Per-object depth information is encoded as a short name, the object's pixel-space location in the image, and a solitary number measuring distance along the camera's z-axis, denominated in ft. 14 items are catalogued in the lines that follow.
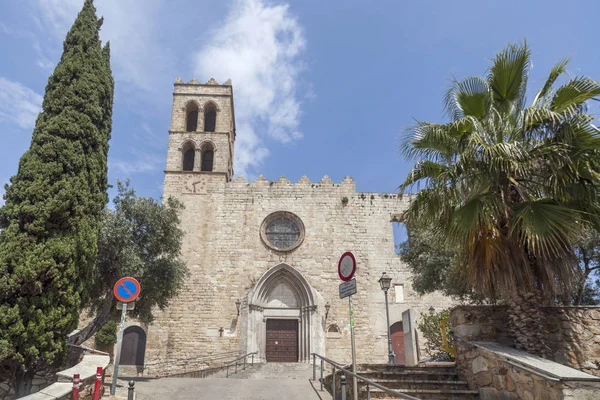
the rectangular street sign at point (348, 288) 18.96
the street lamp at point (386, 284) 41.32
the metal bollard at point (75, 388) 19.58
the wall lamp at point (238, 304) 57.57
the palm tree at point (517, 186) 19.99
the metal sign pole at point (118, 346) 21.74
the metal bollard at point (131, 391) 20.62
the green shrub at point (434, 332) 49.60
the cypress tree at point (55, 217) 25.38
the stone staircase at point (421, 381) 20.76
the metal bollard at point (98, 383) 21.13
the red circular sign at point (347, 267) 18.70
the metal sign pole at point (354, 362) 17.57
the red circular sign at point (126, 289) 22.41
